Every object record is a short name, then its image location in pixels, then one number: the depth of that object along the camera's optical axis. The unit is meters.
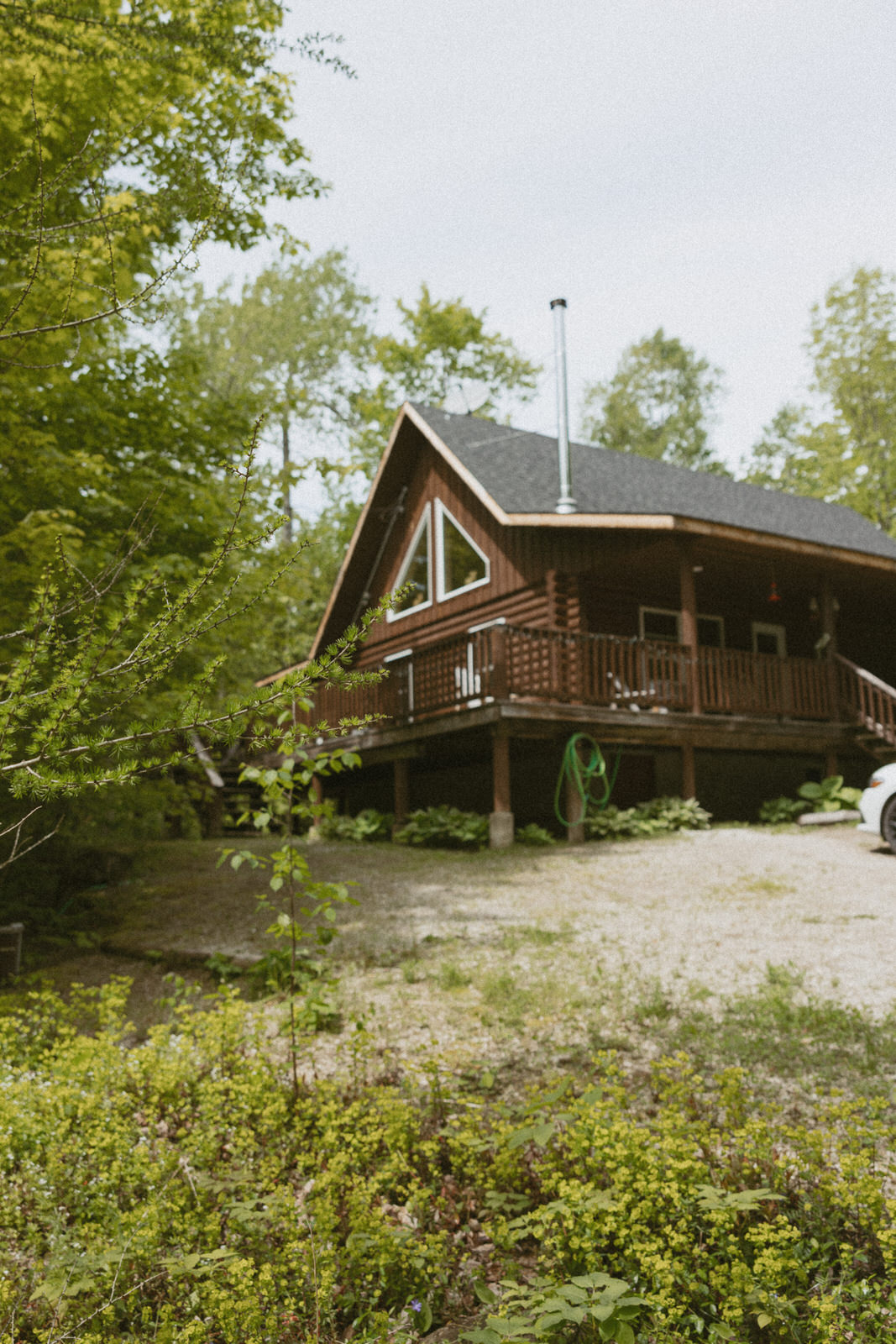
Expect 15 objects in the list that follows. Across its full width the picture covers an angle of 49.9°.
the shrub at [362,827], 15.45
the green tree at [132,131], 3.66
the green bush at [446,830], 12.95
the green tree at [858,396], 33.94
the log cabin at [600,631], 13.49
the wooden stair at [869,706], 14.74
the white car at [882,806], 10.48
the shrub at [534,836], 12.67
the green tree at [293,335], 33.38
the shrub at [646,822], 12.95
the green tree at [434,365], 31.91
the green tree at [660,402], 44.50
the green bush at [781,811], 14.17
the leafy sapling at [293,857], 4.52
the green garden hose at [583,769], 12.99
